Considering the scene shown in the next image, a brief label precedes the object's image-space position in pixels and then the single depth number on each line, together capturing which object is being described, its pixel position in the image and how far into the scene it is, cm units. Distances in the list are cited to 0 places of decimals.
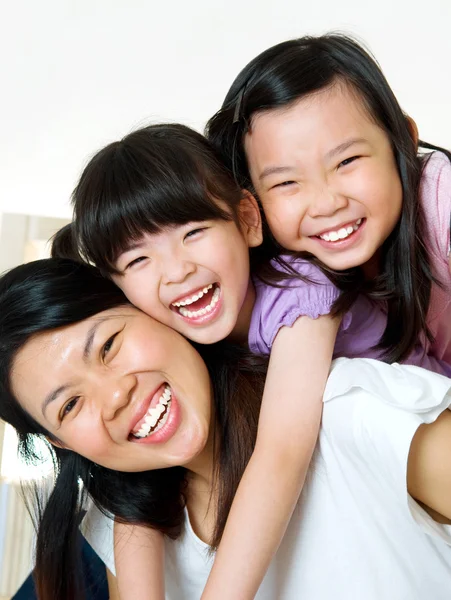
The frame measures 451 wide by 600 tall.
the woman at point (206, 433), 133
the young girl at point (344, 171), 153
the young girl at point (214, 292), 138
